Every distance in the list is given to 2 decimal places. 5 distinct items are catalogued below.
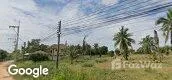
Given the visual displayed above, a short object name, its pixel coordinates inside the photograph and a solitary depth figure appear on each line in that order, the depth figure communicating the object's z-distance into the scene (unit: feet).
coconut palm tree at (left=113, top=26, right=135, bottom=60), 77.21
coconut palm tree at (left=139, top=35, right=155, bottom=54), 76.65
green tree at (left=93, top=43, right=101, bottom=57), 118.80
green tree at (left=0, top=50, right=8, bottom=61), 103.00
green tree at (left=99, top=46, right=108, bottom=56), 121.53
